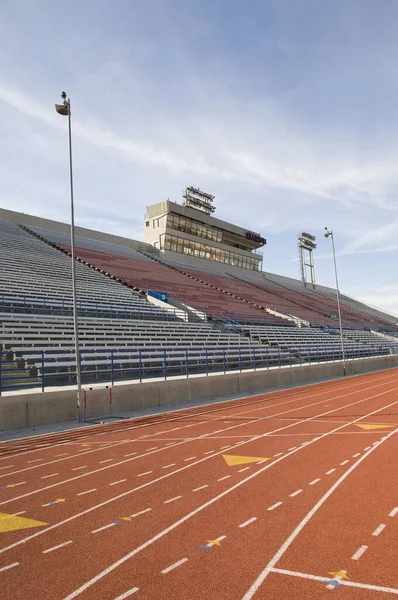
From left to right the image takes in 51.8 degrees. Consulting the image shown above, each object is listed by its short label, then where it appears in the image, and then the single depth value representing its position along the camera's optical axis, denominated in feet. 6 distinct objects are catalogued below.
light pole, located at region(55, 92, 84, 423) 39.11
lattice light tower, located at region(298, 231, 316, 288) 236.02
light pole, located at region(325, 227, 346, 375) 96.53
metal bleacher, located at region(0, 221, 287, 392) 48.91
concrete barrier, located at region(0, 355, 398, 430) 36.01
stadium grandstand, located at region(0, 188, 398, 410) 53.83
